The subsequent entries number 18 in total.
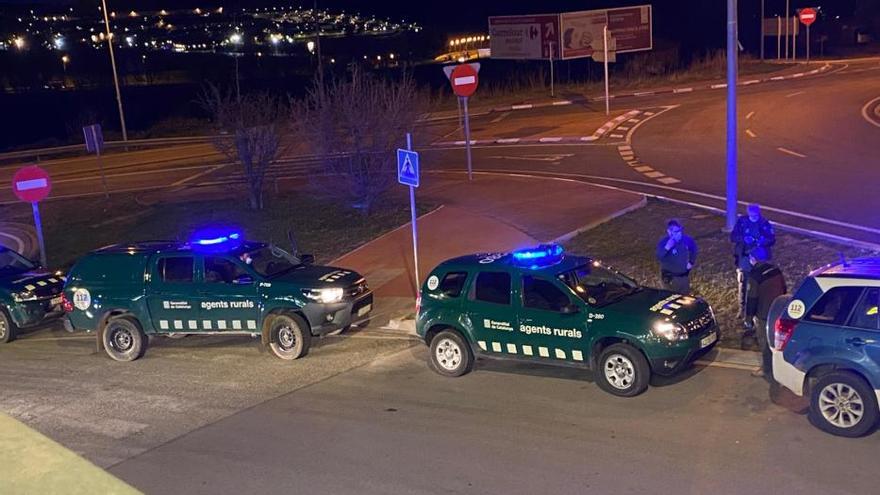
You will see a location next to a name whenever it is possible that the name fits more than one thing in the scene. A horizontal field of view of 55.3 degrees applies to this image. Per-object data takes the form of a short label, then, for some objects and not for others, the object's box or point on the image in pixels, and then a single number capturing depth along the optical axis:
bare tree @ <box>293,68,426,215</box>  19.95
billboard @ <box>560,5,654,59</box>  49.56
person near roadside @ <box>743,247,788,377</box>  10.07
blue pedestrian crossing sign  13.61
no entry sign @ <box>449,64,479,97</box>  22.72
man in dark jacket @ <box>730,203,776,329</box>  10.80
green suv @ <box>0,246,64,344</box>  15.05
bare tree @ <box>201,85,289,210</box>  21.91
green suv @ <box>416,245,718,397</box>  9.30
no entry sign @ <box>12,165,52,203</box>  17.83
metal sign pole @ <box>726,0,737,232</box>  14.43
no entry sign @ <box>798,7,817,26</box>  49.84
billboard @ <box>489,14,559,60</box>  50.31
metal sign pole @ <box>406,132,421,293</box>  13.51
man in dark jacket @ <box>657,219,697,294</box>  11.13
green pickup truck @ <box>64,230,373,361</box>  12.05
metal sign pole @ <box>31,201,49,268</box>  18.02
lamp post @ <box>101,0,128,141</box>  45.01
